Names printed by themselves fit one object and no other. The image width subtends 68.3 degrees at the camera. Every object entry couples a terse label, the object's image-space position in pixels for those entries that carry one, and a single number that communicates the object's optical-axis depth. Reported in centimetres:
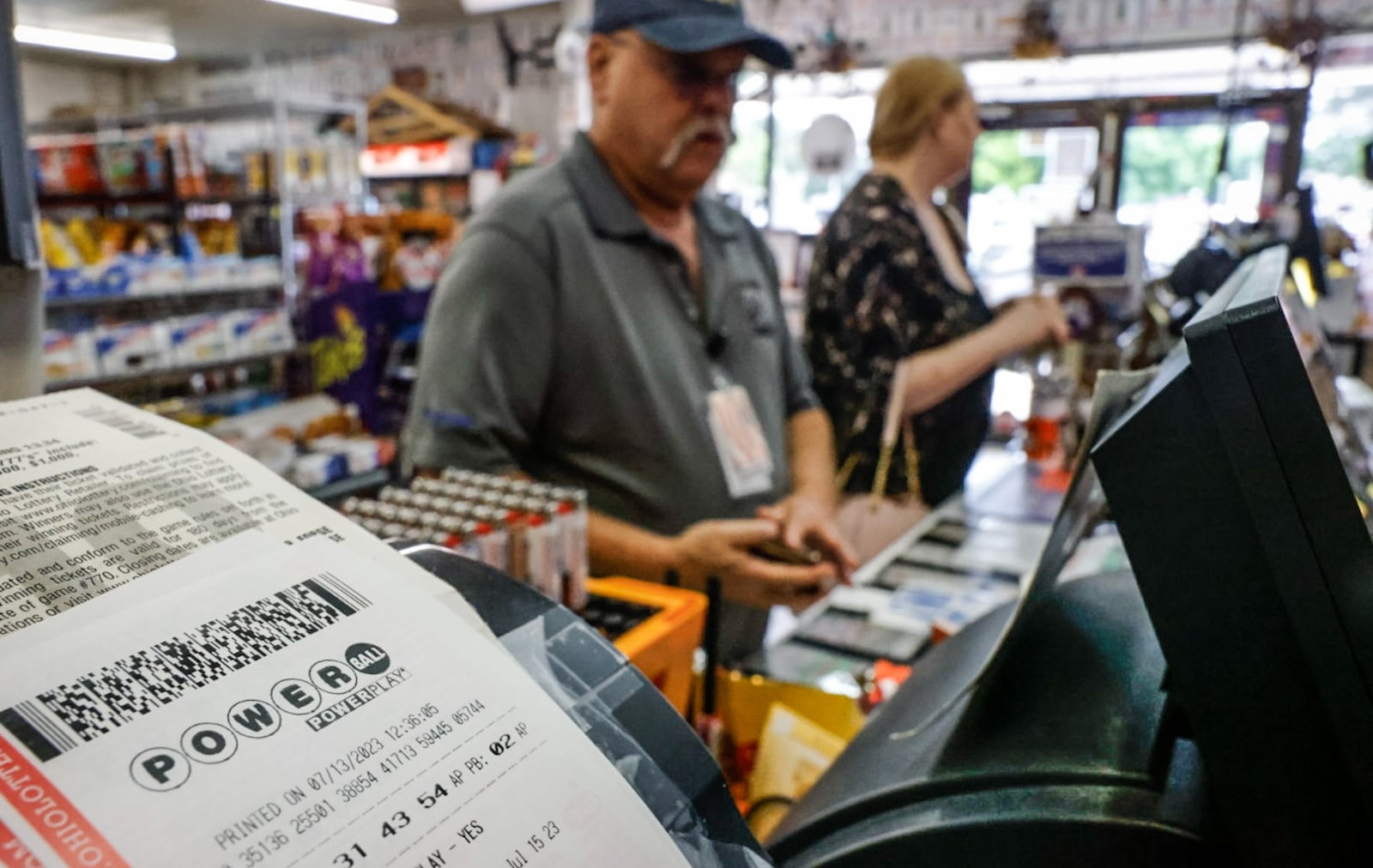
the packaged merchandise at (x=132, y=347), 397
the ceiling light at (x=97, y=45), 873
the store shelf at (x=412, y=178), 776
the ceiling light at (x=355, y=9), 696
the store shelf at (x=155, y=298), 381
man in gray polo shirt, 151
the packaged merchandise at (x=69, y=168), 484
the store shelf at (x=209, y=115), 557
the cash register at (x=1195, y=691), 42
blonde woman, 238
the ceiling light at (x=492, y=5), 563
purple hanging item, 508
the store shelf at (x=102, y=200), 490
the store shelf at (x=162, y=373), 381
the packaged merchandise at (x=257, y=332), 452
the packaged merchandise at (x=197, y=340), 424
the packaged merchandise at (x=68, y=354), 378
